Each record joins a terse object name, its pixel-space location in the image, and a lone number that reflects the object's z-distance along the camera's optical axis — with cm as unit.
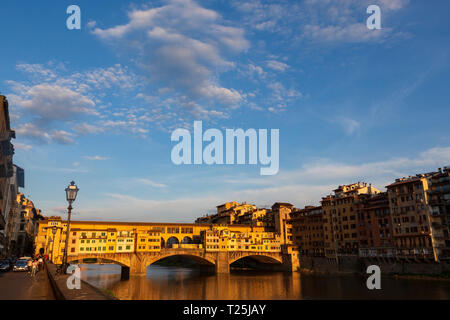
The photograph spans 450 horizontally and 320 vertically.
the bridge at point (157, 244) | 8425
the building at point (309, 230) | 10031
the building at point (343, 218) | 8894
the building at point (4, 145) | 4769
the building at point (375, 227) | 7906
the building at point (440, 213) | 6775
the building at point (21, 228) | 11519
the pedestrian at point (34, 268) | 2672
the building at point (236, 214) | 12438
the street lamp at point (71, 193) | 2296
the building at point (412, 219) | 6931
